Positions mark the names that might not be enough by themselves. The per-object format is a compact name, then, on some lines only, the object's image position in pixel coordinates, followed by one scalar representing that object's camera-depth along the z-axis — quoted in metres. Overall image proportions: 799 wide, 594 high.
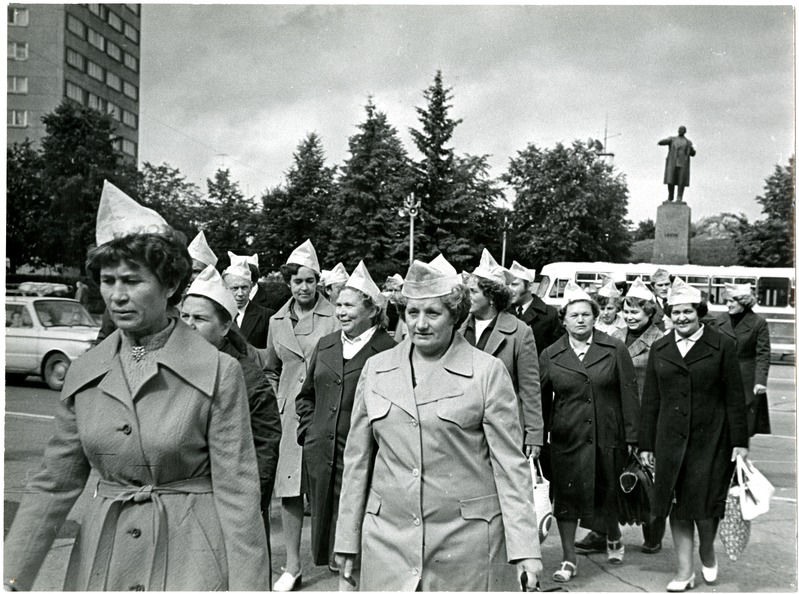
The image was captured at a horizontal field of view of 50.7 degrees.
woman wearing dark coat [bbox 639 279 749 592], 5.75
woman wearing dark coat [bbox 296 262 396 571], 5.31
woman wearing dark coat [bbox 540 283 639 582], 6.17
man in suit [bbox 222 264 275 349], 7.58
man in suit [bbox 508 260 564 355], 8.62
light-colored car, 14.18
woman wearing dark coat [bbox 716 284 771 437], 10.11
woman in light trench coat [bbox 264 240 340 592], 5.86
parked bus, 26.83
